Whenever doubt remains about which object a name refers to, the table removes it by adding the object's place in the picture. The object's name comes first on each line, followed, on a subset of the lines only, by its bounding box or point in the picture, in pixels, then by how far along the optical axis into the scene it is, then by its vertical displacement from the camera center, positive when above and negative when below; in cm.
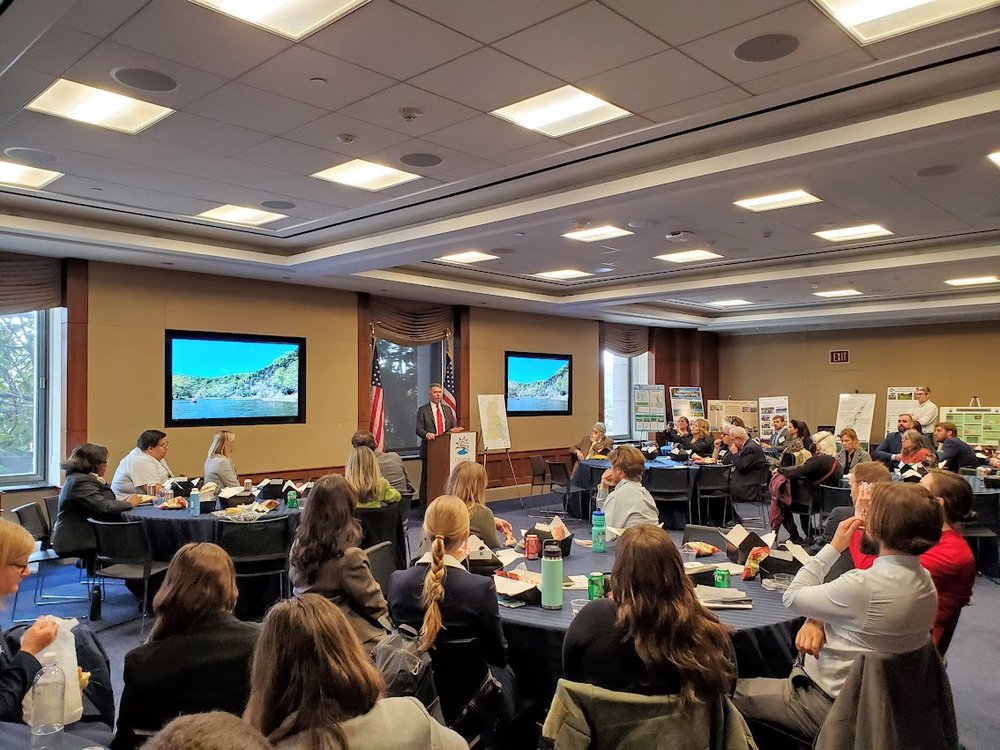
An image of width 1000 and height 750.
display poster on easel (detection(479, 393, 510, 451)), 1126 -46
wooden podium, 988 -90
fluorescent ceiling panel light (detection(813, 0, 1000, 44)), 301 +164
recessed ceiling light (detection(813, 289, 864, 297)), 1089 +154
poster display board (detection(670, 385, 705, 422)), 1485 -23
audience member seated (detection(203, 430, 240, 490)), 622 -60
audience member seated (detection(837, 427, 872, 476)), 865 -72
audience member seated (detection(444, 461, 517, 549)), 394 -61
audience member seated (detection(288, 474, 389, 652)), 308 -76
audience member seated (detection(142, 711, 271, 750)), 86 -42
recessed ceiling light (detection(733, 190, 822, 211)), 577 +159
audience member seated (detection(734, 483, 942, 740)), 223 -71
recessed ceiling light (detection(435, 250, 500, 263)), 823 +162
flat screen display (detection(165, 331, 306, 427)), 805 +20
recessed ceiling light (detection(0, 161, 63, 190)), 519 +166
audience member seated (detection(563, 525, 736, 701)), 185 -66
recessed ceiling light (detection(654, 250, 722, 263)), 818 +160
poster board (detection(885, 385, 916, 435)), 1356 -22
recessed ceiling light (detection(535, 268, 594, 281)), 940 +162
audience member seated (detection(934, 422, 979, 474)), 819 -71
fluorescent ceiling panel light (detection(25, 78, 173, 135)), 387 +165
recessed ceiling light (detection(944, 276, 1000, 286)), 952 +151
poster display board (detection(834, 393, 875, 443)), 1394 -44
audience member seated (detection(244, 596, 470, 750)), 137 -60
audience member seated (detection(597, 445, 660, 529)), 438 -66
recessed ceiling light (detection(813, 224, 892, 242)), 700 +160
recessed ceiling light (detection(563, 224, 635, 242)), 689 +159
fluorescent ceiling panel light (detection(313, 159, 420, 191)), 513 +164
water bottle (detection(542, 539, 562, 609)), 290 -78
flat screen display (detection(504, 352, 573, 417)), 1205 +16
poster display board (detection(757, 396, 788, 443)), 1462 -38
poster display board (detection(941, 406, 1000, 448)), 1191 -56
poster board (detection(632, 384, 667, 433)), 1409 -31
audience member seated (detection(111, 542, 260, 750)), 200 -74
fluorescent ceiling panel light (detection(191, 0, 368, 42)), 296 +163
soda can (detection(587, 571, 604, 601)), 294 -80
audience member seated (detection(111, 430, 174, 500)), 598 -63
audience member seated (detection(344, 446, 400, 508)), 502 -60
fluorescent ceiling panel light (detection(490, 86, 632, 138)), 396 +165
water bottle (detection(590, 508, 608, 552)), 390 -78
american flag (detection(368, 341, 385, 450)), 997 -24
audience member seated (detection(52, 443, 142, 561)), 517 -83
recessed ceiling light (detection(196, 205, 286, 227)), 639 +166
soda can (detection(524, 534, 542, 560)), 372 -81
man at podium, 996 -39
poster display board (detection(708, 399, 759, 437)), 1496 -45
